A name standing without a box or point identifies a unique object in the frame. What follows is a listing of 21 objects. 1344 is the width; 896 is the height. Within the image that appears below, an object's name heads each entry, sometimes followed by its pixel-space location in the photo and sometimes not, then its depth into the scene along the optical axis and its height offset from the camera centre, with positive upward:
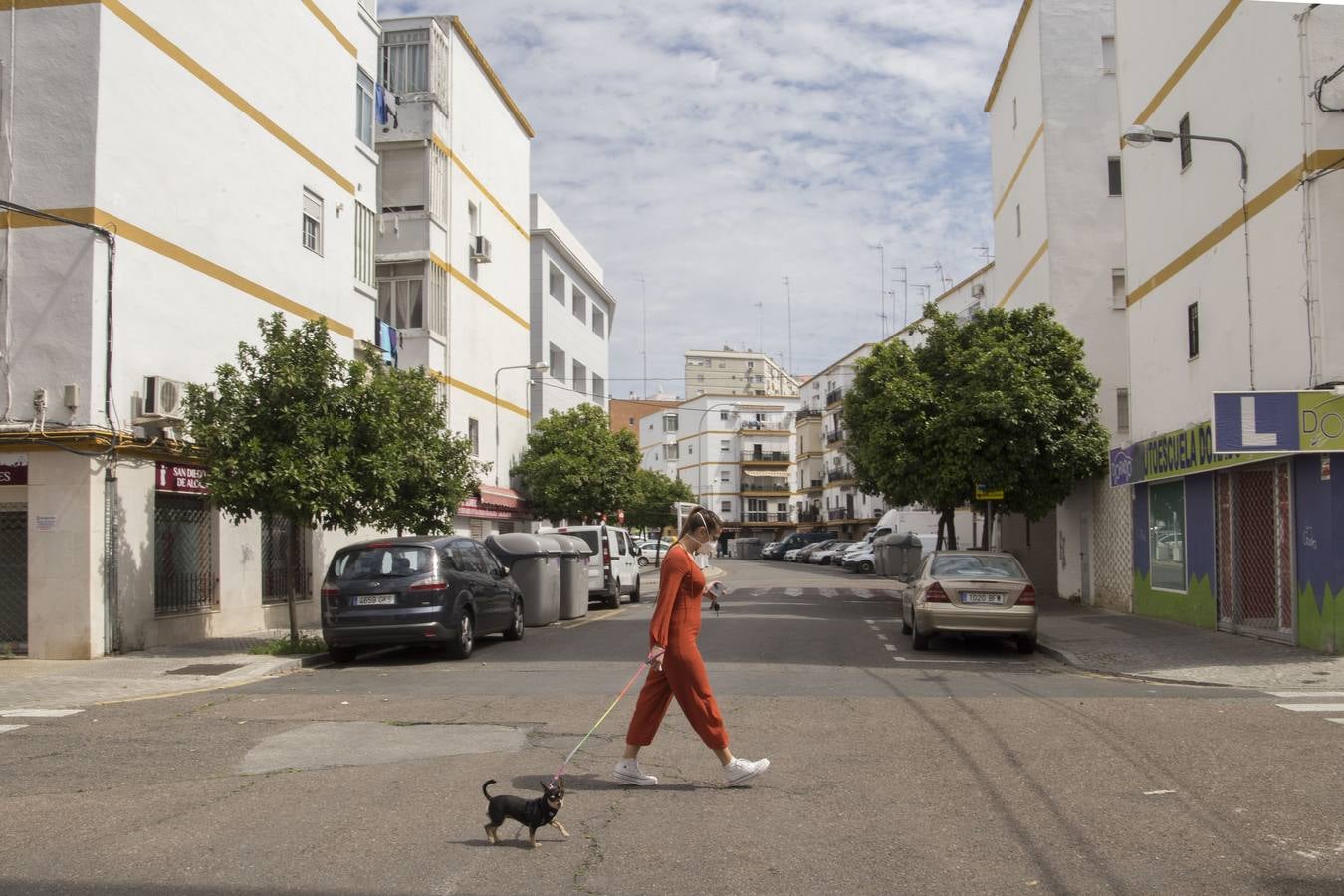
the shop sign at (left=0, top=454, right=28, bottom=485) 15.58 +0.55
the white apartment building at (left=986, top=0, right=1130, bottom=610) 29.31 +7.91
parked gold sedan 15.66 -1.39
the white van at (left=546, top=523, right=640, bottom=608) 26.75 -1.36
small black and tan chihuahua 5.79 -1.52
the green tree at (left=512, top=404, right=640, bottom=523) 37.91 +1.26
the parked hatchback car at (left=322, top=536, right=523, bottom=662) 14.77 -1.17
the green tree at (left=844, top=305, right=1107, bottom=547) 24.19 +1.84
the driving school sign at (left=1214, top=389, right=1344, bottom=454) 13.88 +0.93
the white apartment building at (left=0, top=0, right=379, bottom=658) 15.49 +3.12
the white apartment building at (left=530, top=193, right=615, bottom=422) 43.16 +7.53
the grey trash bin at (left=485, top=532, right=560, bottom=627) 21.14 -1.11
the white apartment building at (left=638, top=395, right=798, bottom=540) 102.56 +3.63
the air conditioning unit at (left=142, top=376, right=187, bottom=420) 16.41 +1.56
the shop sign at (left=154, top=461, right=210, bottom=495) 17.16 +0.45
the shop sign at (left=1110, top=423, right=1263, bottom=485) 17.44 +0.69
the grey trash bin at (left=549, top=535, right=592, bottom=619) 23.19 -1.50
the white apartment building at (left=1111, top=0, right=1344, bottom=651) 14.21 +2.74
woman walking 7.14 -1.01
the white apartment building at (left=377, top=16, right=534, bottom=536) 31.16 +7.68
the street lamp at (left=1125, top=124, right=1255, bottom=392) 15.96 +4.98
